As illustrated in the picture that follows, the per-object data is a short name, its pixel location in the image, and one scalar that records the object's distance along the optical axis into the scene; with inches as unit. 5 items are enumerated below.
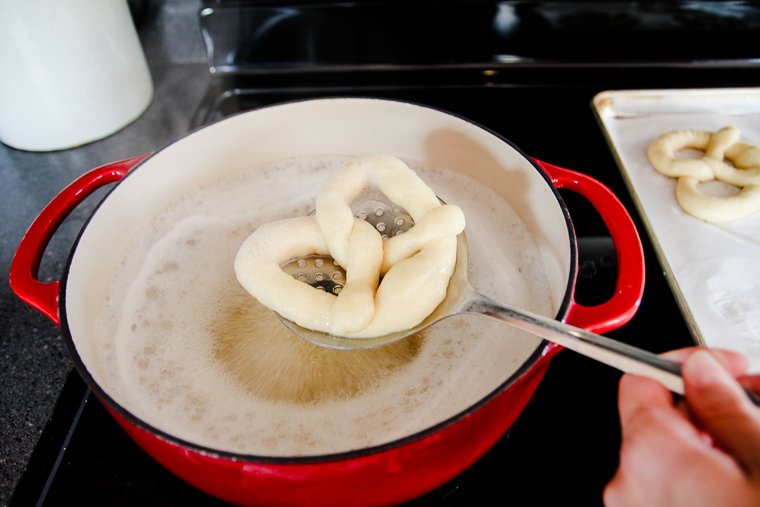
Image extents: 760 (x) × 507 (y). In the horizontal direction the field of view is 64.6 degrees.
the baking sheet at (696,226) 24.4
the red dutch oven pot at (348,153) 14.6
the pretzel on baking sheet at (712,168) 27.8
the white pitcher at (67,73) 26.3
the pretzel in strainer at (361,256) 18.7
